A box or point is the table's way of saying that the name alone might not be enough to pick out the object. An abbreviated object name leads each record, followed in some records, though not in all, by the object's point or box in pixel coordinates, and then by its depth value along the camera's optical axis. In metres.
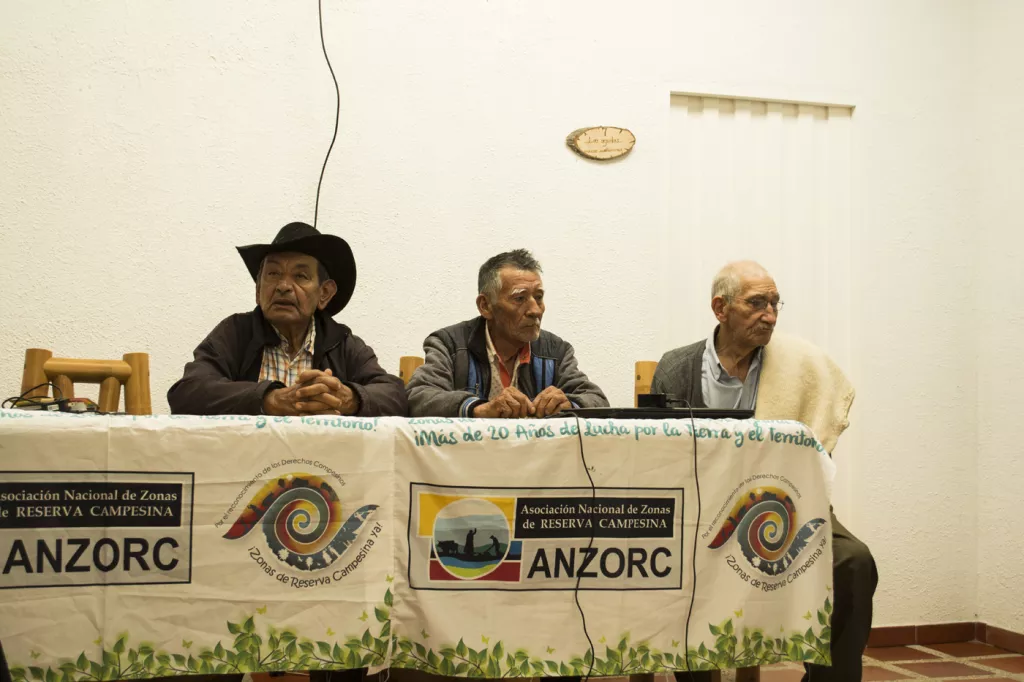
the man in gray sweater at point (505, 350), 2.93
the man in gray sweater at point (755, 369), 2.91
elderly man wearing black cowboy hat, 2.58
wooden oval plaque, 3.84
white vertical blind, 4.01
